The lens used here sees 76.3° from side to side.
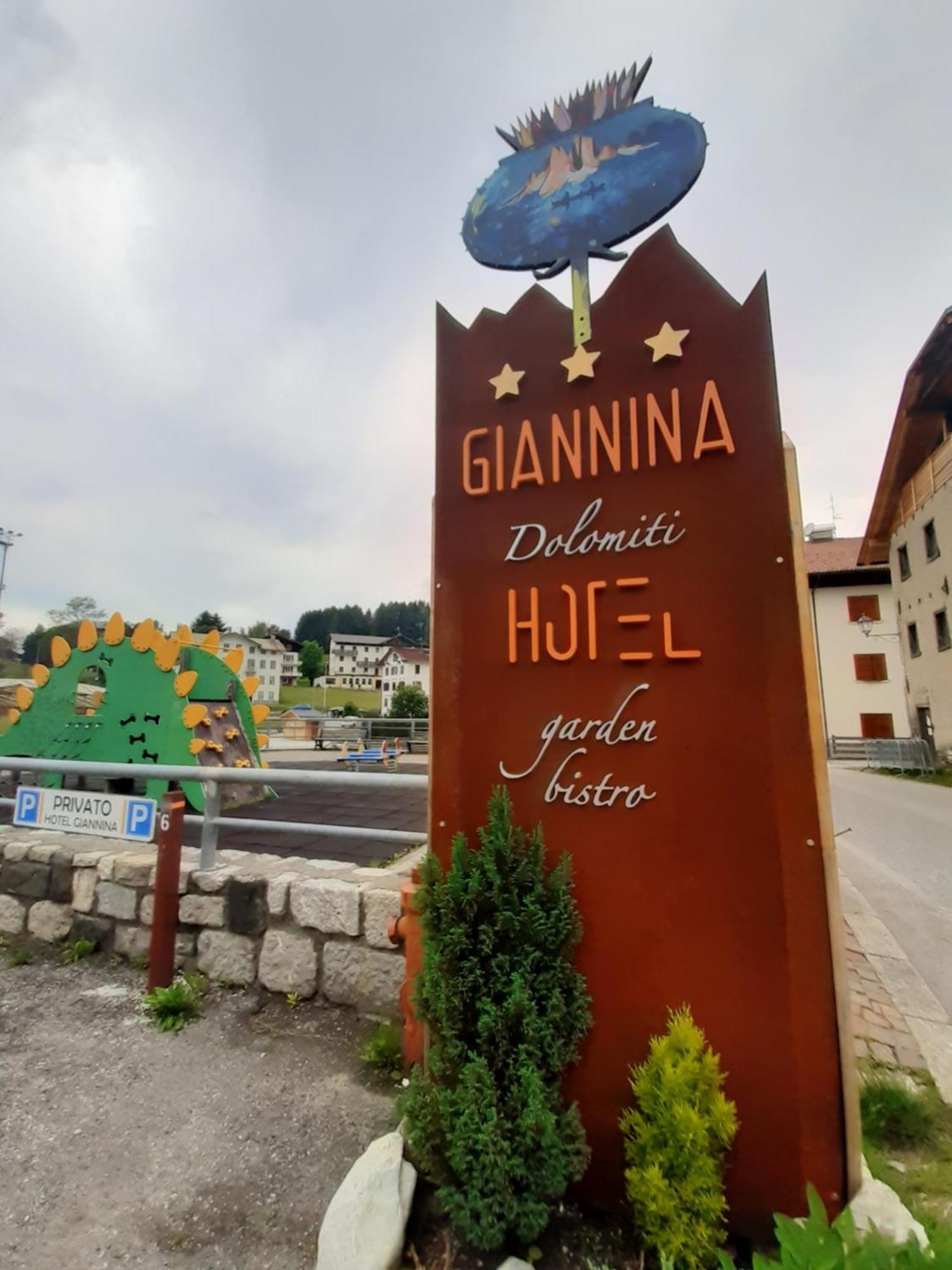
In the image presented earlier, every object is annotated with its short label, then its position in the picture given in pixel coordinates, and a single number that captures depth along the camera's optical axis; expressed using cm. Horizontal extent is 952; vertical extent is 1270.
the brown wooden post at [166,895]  308
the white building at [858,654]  2653
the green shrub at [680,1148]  155
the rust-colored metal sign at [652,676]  173
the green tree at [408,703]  3684
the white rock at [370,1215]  157
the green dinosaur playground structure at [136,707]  676
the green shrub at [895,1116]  221
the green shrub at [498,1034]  160
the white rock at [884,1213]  156
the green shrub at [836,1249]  119
